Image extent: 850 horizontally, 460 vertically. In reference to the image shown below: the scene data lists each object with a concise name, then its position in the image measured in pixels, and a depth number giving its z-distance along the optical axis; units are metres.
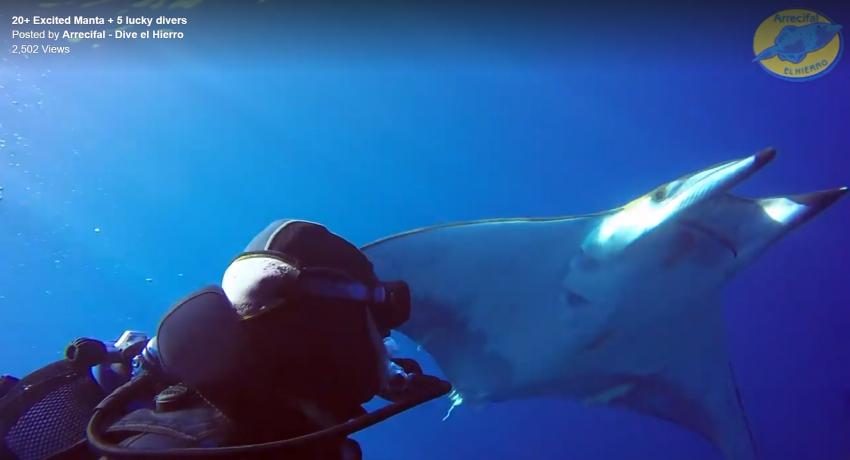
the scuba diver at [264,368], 0.76
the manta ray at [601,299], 2.03
